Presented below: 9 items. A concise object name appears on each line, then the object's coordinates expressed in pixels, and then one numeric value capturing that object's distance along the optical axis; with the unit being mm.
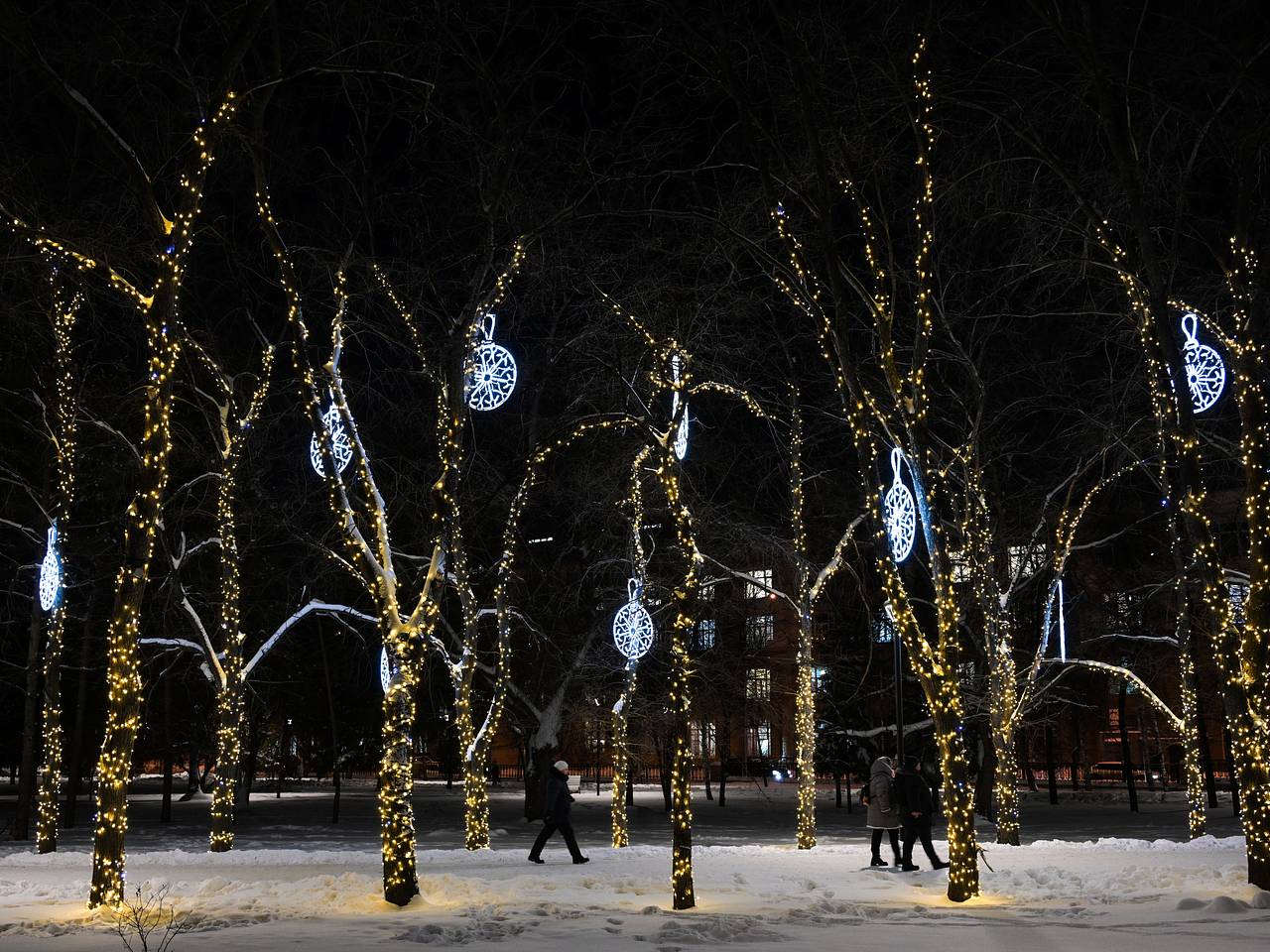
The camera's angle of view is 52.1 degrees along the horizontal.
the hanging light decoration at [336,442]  16328
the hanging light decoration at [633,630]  23188
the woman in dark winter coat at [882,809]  18094
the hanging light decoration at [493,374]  17703
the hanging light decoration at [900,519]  17250
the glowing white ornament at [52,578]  19797
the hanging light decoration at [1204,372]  16936
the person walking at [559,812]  17781
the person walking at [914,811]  17359
